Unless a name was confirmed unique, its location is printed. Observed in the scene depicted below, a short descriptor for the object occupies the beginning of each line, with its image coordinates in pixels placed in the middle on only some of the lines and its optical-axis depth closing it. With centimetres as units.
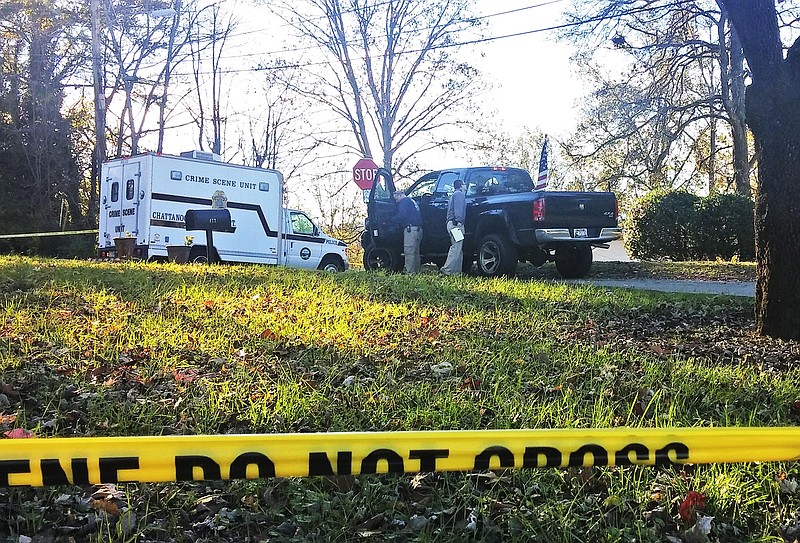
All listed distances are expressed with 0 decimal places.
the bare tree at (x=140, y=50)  2848
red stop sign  1564
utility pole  2027
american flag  1152
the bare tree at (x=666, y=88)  2098
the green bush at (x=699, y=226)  1773
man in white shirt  1147
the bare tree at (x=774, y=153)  553
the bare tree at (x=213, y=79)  3020
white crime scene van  1529
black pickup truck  1098
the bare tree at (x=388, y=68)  2736
